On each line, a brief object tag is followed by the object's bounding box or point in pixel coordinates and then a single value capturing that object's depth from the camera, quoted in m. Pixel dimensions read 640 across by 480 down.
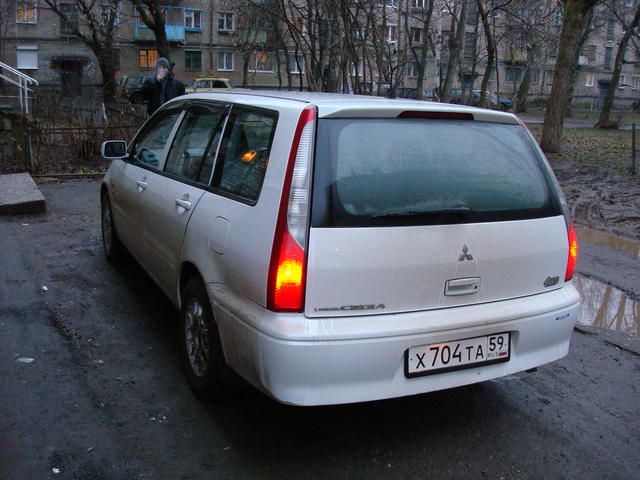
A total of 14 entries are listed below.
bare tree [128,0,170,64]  23.17
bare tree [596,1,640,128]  31.25
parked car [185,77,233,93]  39.06
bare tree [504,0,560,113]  24.36
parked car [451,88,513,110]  40.98
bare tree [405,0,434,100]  20.61
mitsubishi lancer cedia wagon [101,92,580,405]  2.80
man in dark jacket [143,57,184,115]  10.13
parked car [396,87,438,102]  34.55
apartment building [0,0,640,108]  46.38
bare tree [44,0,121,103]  27.97
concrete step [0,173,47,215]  8.23
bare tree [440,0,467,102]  23.16
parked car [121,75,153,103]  40.17
